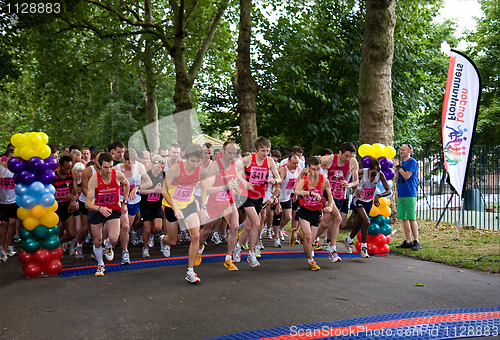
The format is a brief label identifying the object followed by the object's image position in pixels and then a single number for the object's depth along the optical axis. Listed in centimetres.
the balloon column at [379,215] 878
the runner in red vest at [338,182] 812
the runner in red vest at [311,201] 753
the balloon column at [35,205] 718
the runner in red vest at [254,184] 776
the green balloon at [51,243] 725
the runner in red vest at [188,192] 659
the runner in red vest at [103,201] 707
